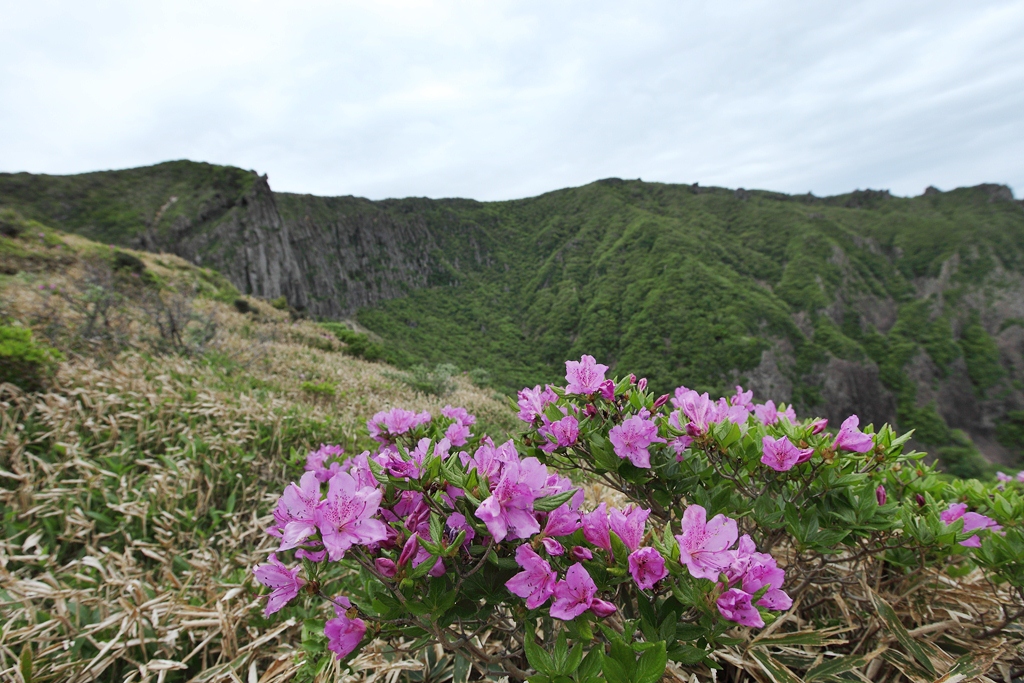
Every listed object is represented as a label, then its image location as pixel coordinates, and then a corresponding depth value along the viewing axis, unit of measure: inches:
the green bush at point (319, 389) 225.9
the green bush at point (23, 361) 152.0
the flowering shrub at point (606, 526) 40.9
